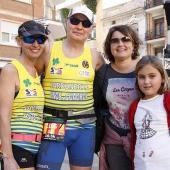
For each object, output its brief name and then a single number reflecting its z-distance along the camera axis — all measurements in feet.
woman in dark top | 10.37
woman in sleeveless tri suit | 8.68
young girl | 8.93
